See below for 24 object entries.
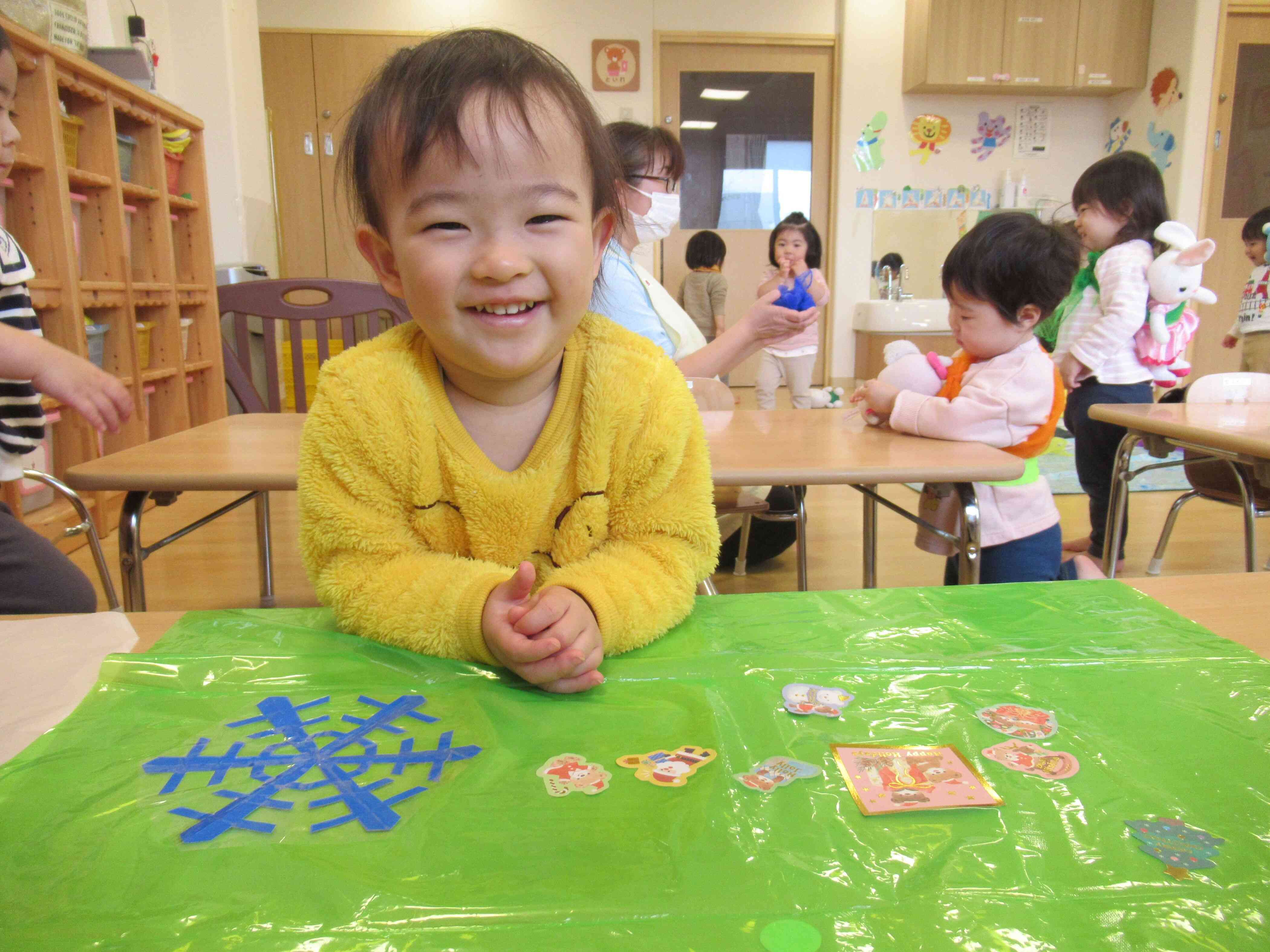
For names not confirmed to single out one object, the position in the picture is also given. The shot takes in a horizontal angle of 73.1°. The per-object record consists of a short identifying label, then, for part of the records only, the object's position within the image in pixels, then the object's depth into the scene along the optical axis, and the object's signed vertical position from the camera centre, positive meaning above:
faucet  5.54 +0.17
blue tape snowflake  0.42 -0.24
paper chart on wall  5.68 +1.17
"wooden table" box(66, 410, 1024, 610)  1.17 -0.22
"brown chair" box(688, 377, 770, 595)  1.80 -0.37
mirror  5.73 +0.51
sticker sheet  0.43 -0.24
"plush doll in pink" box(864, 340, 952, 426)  1.69 -0.12
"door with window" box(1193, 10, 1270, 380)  5.24 +0.93
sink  5.43 -0.03
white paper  0.51 -0.23
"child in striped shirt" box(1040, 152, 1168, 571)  2.30 +0.01
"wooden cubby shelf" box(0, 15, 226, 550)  2.39 +0.20
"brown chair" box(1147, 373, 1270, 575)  1.85 -0.40
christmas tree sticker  0.38 -0.24
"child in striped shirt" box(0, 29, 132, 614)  0.88 -0.10
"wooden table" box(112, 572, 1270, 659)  0.63 -0.23
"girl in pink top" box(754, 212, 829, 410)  3.88 -0.16
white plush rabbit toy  2.21 +0.03
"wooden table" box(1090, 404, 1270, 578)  1.52 -0.23
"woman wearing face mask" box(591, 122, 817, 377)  1.58 +0.05
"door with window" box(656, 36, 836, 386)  5.56 +1.12
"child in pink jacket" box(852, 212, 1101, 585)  1.49 -0.13
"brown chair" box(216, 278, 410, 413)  1.98 +0.00
